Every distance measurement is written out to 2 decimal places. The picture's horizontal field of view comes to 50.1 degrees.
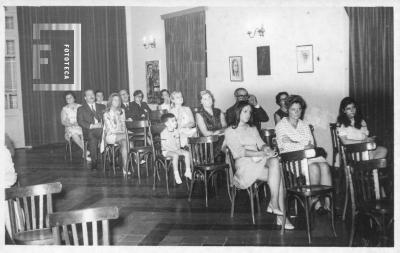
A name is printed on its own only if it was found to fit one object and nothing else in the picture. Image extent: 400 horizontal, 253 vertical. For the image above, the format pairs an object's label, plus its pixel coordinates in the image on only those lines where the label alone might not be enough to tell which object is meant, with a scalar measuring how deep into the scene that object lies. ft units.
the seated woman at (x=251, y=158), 13.48
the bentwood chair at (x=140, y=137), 21.04
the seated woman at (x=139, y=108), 29.37
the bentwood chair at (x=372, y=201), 9.87
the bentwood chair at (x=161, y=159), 18.74
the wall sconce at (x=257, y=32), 24.41
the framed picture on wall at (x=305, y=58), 22.41
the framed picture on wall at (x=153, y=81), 33.63
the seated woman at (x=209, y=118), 19.35
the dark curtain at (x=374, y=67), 18.80
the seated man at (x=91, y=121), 24.71
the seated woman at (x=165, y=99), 28.55
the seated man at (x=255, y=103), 21.59
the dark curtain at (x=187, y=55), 28.48
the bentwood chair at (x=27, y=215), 9.49
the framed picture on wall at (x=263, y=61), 24.59
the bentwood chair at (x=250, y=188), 13.78
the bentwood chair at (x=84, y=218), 7.47
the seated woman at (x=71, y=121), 27.89
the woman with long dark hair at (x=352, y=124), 16.63
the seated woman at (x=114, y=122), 22.91
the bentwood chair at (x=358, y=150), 12.26
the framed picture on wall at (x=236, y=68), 26.20
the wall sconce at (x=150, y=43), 33.24
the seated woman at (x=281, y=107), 20.70
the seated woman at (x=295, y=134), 14.42
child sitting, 18.81
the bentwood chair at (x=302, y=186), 11.82
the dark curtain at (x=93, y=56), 36.06
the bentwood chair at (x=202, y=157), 15.93
